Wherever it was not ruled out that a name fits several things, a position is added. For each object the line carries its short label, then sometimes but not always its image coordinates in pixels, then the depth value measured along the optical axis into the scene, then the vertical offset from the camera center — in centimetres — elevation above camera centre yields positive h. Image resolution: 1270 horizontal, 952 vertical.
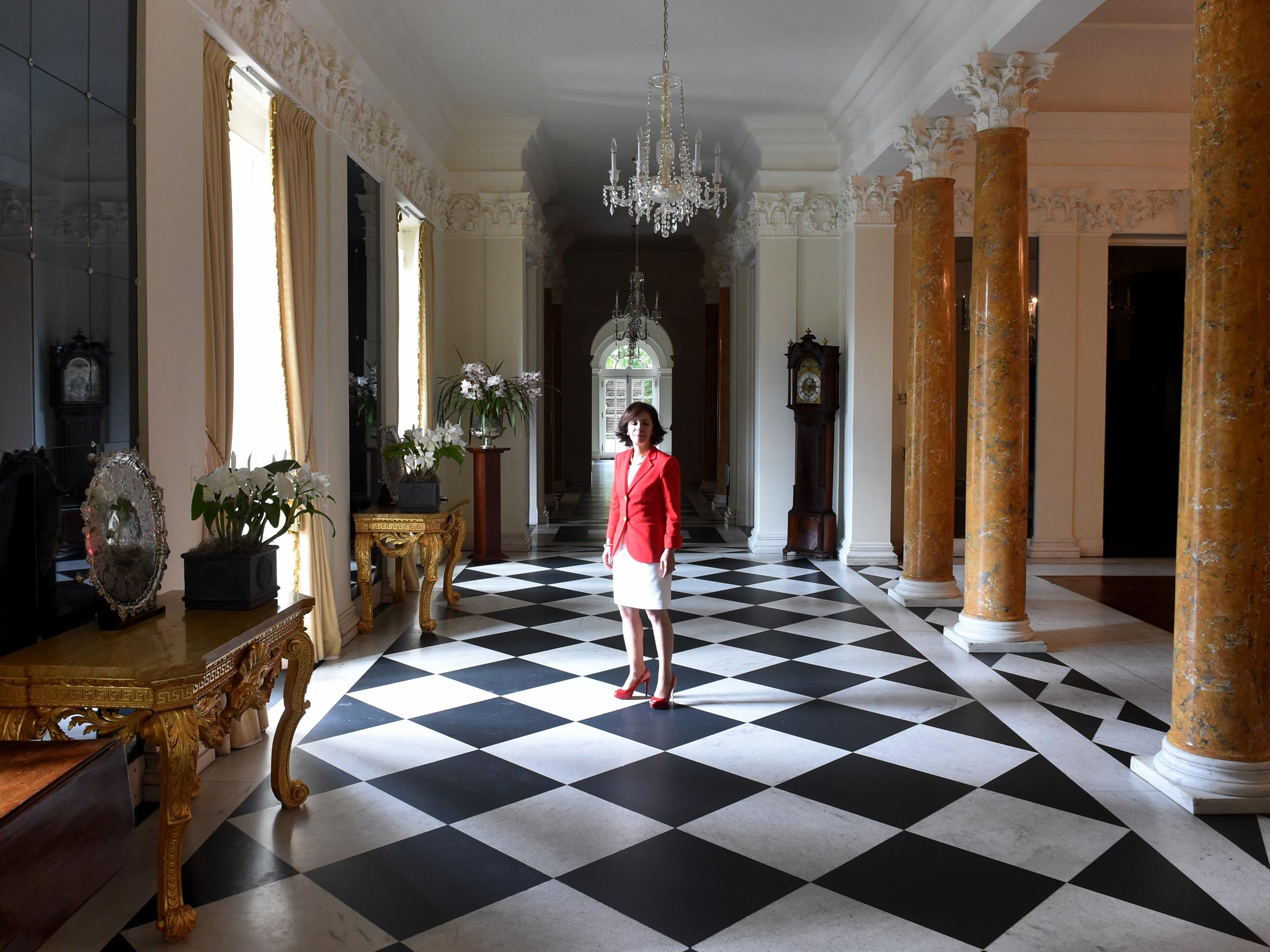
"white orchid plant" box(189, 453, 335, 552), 375 -23
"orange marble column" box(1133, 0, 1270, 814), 415 +8
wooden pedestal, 1077 -66
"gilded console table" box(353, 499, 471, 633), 742 -74
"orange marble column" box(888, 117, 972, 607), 862 +62
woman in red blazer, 539 -48
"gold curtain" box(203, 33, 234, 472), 491 +92
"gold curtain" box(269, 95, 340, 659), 592 +90
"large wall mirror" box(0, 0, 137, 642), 339 +63
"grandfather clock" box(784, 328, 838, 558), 1126 +2
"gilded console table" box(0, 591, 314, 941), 298 -77
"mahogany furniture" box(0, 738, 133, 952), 235 -101
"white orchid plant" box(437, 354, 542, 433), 1071 +57
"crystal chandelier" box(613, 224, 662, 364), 1752 +243
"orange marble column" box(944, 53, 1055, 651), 687 +68
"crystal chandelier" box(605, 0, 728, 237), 784 +215
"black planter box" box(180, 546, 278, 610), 367 -52
